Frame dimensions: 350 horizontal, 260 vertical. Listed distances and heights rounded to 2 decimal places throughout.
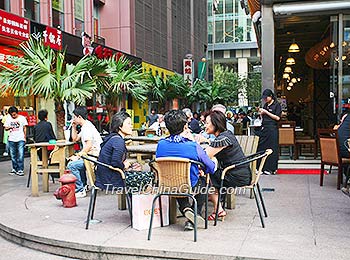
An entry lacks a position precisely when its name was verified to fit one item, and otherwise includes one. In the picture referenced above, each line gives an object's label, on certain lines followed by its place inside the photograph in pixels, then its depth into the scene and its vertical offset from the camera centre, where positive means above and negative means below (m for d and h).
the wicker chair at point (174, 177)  5.08 -0.75
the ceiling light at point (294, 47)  14.82 +2.01
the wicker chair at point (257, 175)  5.55 -0.80
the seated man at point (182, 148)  5.28 -0.43
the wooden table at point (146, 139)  8.72 -0.53
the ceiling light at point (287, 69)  19.65 +1.75
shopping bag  5.57 -1.20
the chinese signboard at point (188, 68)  37.69 +3.42
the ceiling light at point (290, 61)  17.39 +1.86
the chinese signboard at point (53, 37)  16.36 +2.69
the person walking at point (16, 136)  11.05 -0.58
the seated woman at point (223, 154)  5.72 -0.55
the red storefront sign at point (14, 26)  14.27 +2.74
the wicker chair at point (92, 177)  5.64 -0.83
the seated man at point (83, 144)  7.46 -0.54
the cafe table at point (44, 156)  7.99 -0.83
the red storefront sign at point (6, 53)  14.46 +1.89
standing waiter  9.20 -0.30
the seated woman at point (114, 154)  5.75 -0.54
